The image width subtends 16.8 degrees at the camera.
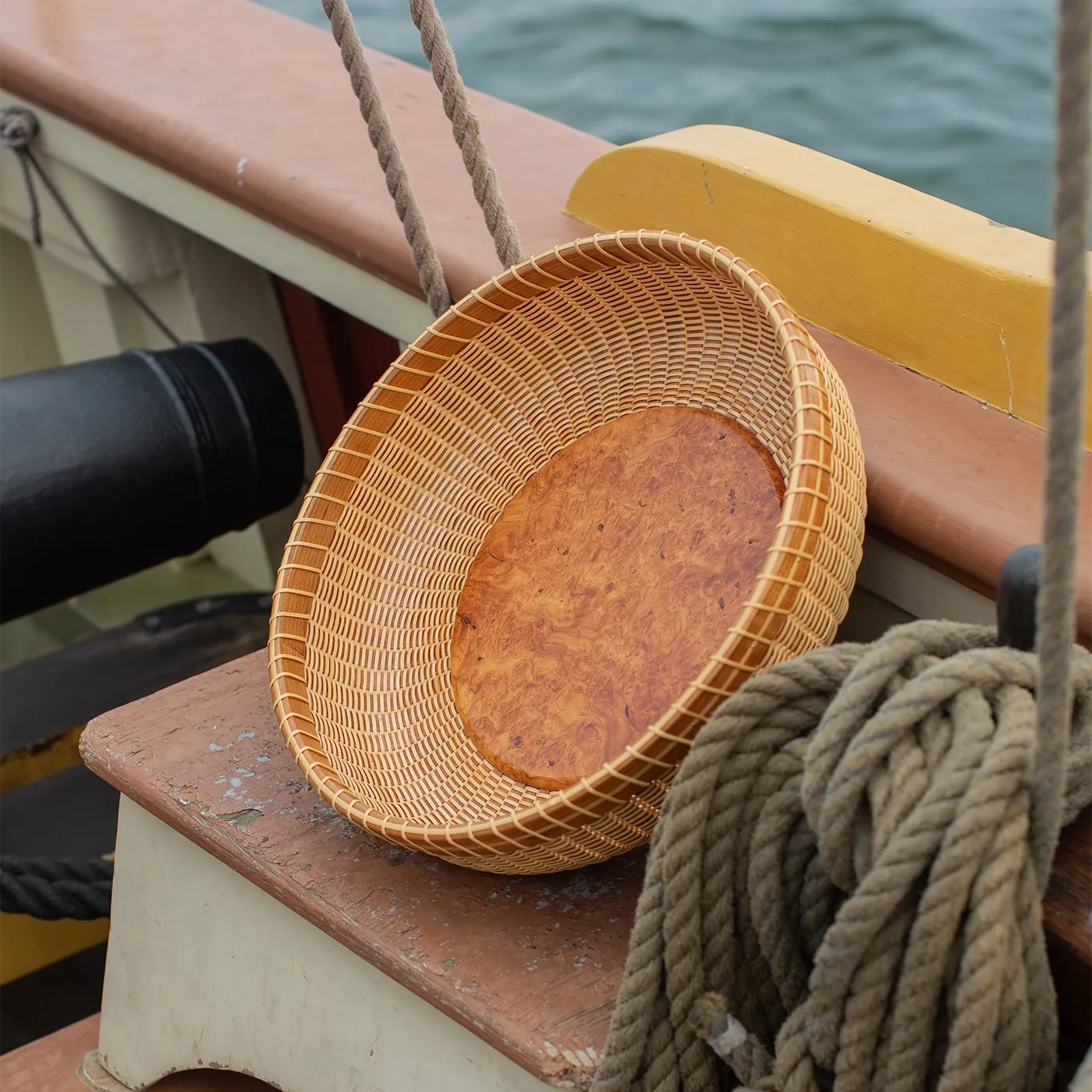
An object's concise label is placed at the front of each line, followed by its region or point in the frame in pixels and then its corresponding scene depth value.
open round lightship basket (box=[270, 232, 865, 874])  1.94
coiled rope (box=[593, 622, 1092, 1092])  1.82
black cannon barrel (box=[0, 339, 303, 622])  2.38
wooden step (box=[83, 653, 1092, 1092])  1.93
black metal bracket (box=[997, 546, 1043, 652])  1.85
